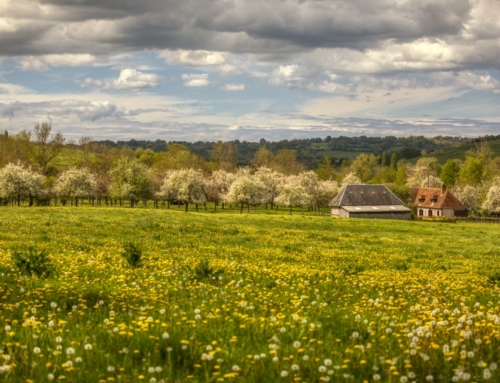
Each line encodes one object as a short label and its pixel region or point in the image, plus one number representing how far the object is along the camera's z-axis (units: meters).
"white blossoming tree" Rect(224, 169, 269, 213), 117.69
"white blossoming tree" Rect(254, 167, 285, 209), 151.00
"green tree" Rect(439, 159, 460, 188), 175.88
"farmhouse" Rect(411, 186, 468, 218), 137.12
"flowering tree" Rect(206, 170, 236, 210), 132.25
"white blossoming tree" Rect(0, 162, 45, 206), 102.69
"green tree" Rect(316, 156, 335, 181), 194.84
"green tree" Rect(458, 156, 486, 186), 159.88
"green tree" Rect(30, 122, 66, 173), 118.44
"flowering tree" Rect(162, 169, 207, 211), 115.06
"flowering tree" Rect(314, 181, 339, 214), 153.88
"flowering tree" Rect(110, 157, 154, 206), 110.56
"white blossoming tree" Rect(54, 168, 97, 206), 113.44
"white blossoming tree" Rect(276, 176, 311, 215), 132.75
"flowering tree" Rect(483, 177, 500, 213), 134.00
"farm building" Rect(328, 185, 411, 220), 121.06
